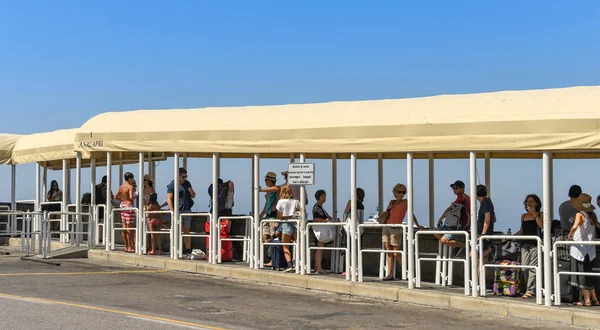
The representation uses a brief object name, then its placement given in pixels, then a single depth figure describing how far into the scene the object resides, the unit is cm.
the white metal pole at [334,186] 2109
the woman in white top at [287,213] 1867
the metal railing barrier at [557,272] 1386
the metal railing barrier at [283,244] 1838
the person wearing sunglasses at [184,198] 2139
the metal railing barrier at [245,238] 1992
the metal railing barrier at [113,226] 2242
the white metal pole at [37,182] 3019
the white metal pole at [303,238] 1825
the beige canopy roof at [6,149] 3100
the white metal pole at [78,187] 2489
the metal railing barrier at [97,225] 2397
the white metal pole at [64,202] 2720
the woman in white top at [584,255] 1416
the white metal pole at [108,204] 2328
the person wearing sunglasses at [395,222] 1717
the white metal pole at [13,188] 3091
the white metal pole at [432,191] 1978
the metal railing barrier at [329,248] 1742
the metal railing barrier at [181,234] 2087
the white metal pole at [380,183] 2078
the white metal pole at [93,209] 2406
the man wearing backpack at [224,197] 2091
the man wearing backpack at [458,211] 1647
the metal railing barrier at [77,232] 2305
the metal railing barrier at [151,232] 2131
